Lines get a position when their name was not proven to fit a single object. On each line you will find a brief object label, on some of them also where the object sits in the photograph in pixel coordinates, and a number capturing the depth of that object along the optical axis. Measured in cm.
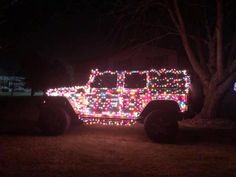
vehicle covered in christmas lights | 710
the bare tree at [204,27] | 985
